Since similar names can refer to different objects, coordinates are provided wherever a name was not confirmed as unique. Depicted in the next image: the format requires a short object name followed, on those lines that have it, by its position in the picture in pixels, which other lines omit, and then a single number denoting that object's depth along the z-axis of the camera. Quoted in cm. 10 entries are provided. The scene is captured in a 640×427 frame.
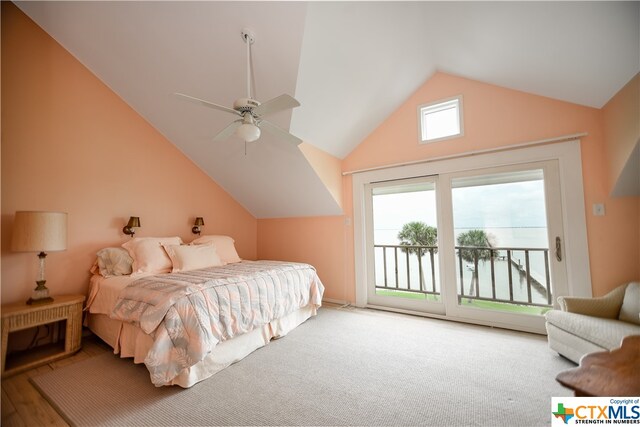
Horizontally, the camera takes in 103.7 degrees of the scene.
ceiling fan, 179
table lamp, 215
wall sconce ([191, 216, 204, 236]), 388
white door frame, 249
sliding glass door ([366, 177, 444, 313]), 345
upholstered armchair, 180
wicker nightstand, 202
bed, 182
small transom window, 321
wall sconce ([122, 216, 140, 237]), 309
